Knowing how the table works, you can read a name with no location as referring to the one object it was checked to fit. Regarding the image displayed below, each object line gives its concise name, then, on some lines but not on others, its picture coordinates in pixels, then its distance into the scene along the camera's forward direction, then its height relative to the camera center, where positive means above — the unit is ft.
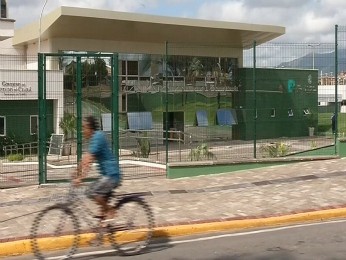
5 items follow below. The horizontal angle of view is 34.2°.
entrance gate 42.16 +0.38
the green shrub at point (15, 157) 65.00 -5.47
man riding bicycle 23.36 -2.38
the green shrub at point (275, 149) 52.42 -3.61
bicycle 23.47 -5.20
